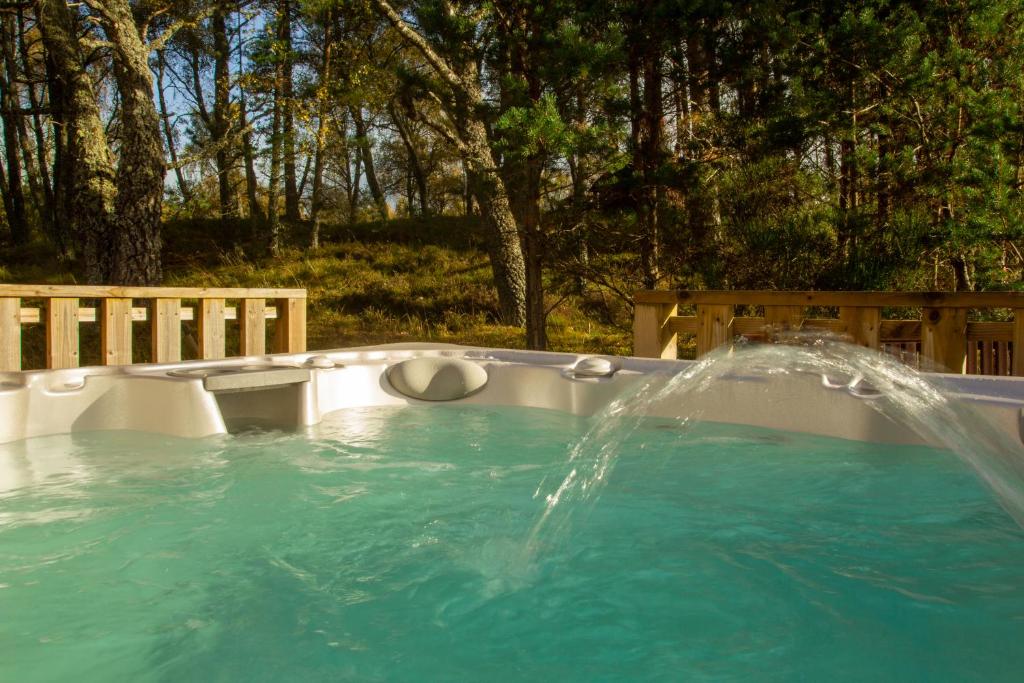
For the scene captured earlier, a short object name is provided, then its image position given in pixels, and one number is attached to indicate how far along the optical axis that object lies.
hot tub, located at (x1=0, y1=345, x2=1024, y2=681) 1.37
